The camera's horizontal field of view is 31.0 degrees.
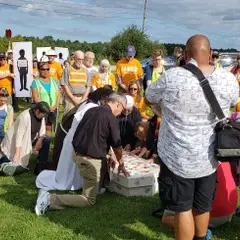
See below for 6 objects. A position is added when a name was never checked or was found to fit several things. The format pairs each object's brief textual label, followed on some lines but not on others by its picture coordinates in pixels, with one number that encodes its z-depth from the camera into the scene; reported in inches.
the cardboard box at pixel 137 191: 212.8
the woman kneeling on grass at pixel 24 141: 252.2
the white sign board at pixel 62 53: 647.2
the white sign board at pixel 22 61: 442.9
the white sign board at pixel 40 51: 619.0
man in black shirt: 182.4
